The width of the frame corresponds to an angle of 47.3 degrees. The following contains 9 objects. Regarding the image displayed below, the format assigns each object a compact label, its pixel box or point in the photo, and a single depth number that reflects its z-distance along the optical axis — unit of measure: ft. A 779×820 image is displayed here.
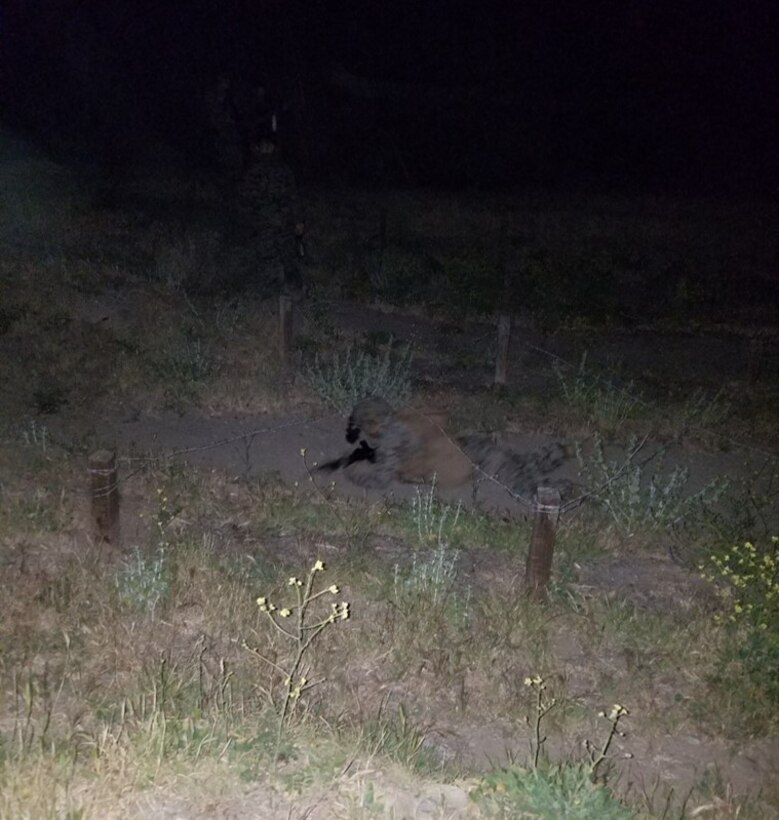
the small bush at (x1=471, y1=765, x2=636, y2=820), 10.23
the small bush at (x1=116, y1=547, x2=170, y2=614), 15.67
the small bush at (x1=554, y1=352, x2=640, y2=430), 26.55
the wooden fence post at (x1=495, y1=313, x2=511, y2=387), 29.14
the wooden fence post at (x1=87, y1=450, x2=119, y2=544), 16.56
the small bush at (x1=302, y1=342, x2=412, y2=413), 26.84
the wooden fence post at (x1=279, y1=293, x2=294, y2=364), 29.32
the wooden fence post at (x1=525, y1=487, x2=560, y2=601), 15.94
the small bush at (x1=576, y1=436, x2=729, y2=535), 19.90
